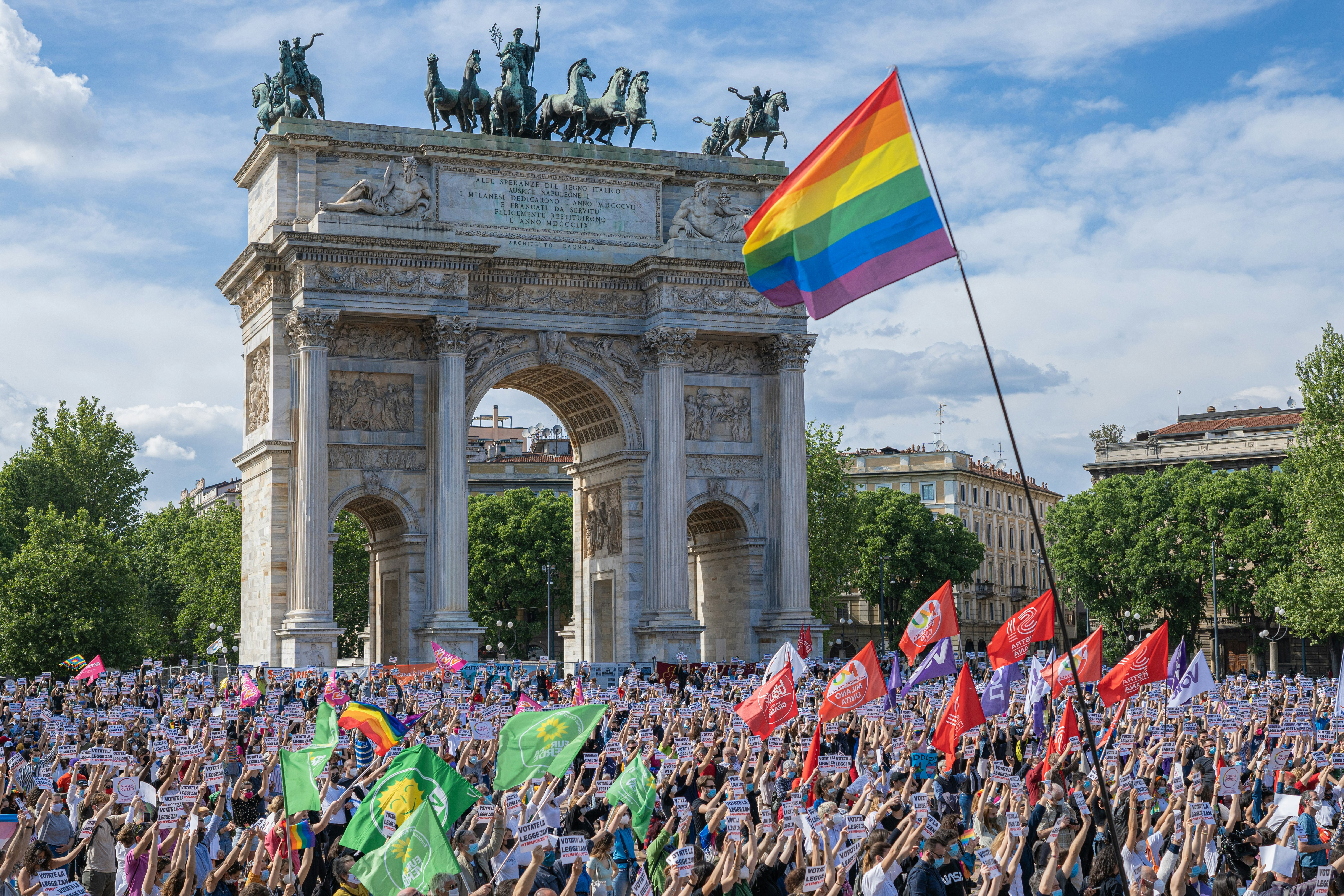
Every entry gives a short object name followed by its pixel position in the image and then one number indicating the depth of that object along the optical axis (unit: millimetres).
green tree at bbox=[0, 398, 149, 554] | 84688
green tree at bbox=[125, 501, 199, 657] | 96812
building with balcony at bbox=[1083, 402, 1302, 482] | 100250
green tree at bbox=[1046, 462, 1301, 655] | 78625
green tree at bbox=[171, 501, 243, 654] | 87188
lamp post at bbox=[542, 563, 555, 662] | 90562
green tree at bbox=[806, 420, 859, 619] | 77188
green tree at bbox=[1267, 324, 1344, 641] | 54312
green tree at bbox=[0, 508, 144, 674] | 60156
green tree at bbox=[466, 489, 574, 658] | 94750
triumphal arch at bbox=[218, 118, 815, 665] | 47688
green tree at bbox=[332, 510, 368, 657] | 89688
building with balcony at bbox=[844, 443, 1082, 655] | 116125
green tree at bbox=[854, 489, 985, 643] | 95438
